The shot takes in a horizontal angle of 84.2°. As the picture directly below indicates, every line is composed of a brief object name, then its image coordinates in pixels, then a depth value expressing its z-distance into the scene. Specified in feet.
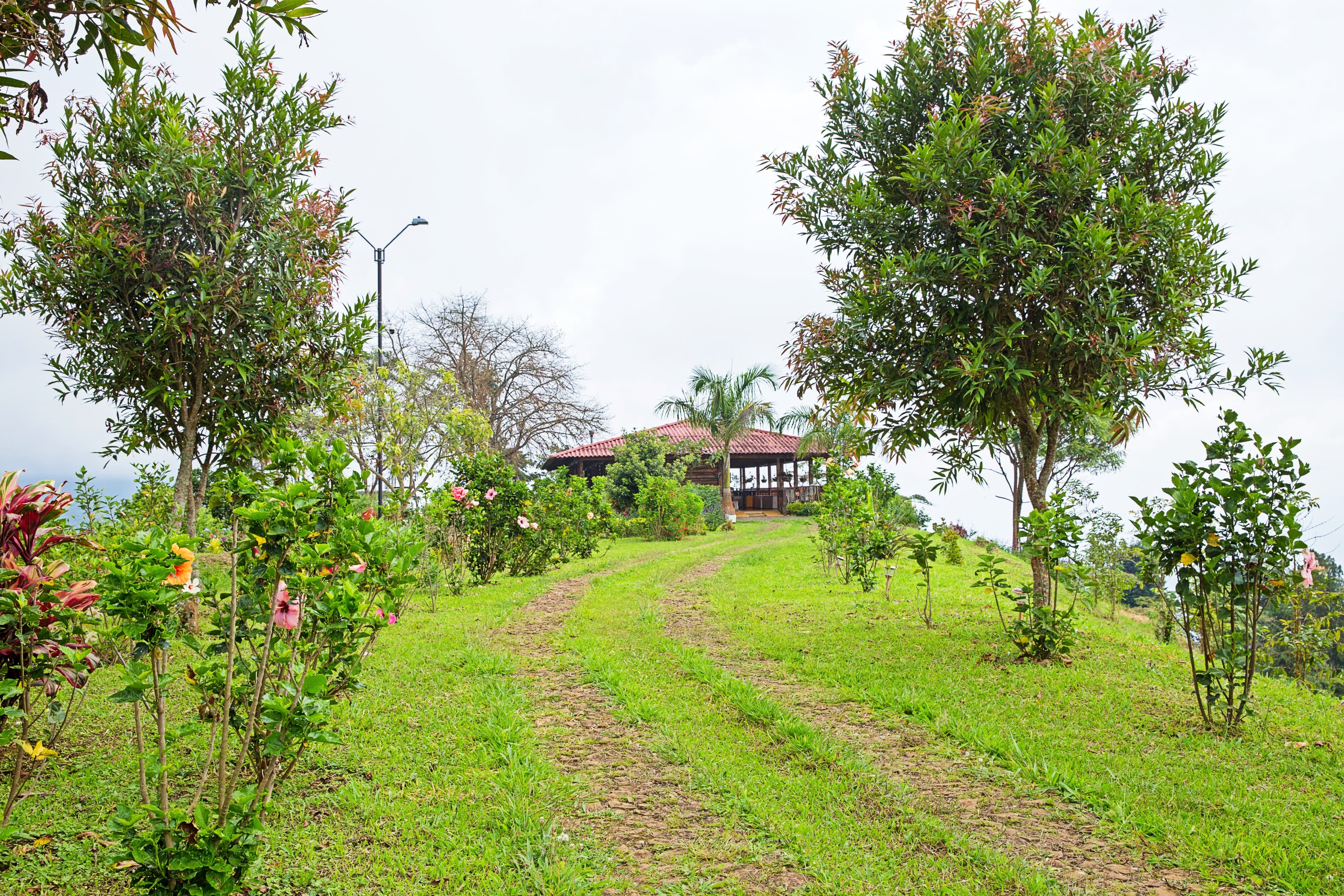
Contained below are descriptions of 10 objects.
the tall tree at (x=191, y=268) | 20.47
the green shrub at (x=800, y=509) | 91.10
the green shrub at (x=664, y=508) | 64.64
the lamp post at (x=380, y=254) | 44.80
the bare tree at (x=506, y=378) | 89.51
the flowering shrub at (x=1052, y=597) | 19.07
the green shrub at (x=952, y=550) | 45.57
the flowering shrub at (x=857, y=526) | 31.12
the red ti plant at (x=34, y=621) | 8.75
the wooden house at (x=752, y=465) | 98.17
